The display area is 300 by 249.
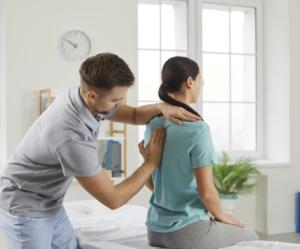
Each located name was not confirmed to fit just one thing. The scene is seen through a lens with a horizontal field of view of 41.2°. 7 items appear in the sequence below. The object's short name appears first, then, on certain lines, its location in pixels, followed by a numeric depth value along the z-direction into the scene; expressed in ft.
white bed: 5.68
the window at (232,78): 15.23
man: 4.88
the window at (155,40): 14.33
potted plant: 13.07
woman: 5.28
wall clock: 12.24
